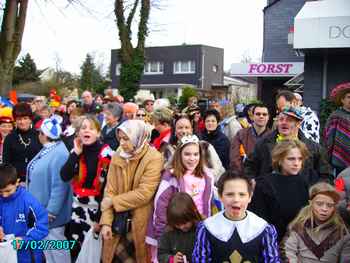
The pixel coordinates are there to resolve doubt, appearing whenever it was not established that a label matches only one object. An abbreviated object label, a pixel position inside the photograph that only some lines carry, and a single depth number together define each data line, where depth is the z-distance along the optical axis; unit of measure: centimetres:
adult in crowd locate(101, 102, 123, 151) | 652
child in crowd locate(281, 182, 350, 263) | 355
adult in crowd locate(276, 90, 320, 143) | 527
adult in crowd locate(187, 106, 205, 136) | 740
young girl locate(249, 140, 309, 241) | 394
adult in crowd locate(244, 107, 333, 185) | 450
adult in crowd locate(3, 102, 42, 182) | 606
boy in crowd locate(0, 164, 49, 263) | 418
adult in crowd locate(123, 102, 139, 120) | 750
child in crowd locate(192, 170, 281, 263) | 308
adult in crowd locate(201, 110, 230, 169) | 635
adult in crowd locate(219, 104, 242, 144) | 761
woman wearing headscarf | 426
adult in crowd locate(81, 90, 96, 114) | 1001
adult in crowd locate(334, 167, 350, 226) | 377
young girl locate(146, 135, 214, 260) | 416
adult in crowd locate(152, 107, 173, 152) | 577
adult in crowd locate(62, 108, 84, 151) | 575
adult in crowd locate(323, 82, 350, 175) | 547
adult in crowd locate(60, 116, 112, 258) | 477
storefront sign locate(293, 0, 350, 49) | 1002
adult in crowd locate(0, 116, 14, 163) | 679
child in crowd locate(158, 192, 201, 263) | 361
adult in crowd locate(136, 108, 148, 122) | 785
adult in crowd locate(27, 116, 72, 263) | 492
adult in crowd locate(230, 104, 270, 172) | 593
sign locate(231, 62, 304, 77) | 1822
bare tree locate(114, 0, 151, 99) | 1960
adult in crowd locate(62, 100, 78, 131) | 970
